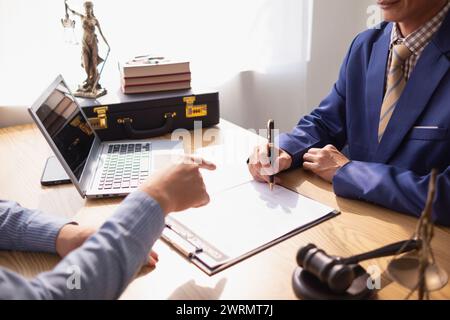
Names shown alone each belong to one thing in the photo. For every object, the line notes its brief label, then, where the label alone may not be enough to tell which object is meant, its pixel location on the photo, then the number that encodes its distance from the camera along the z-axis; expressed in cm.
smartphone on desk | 110
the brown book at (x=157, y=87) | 145
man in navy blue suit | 92
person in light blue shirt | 60
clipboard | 74
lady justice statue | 137
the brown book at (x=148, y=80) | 143
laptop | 96
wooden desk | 68
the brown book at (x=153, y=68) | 142
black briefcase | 133
